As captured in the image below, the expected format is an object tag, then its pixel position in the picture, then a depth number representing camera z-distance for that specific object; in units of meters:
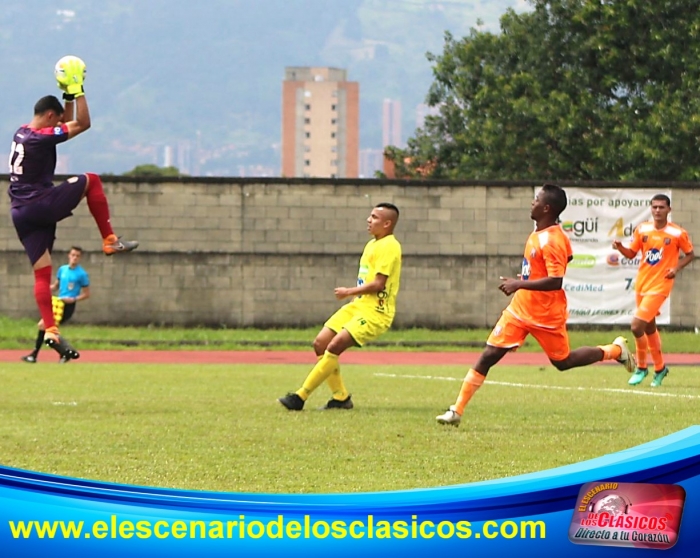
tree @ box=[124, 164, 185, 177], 156.61
